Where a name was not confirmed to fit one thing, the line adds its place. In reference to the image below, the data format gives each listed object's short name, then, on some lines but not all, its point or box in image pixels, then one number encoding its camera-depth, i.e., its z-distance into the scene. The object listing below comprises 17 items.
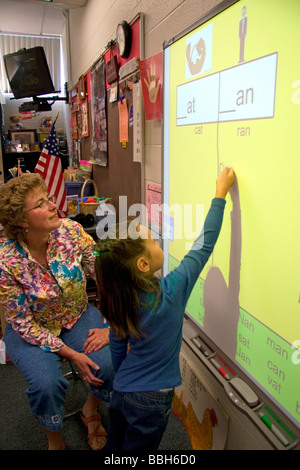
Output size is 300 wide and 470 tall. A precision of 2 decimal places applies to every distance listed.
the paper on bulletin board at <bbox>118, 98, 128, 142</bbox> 2.04
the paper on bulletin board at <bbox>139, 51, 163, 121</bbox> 1.43
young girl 0.97
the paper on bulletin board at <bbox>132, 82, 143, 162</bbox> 1.74
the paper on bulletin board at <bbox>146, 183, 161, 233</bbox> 1.62
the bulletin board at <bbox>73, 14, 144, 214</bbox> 1.79
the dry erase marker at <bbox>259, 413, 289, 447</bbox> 0.82
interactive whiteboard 0.76
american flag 2.16
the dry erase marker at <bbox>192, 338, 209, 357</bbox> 1.14
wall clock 1.81
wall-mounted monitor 3.95
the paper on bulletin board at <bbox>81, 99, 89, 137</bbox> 3.41
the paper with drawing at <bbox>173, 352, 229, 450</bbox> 1.14
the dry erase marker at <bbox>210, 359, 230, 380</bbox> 1.03
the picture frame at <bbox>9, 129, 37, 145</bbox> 5.05
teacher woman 1.33
